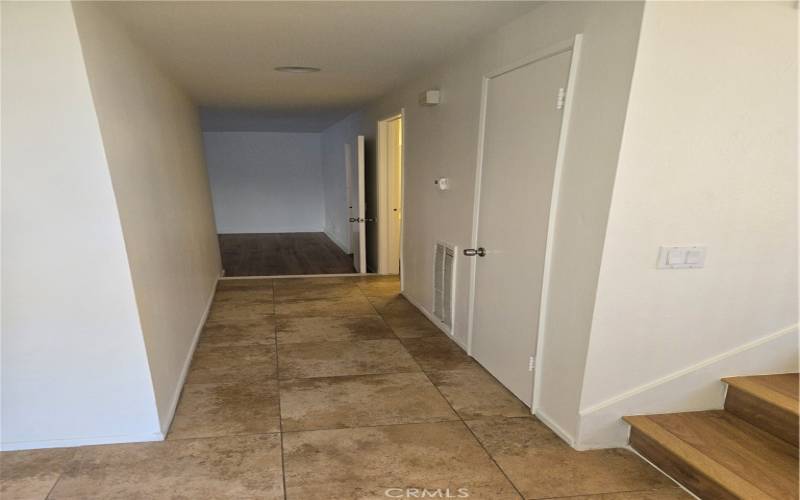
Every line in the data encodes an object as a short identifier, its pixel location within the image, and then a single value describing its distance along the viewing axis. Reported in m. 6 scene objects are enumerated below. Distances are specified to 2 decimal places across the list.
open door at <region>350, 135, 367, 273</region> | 5.62
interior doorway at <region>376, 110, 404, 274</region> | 5.36
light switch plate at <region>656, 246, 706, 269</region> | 1.96
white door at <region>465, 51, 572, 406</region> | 2.29
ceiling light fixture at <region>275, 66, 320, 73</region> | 3.50
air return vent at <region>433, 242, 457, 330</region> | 3.53
